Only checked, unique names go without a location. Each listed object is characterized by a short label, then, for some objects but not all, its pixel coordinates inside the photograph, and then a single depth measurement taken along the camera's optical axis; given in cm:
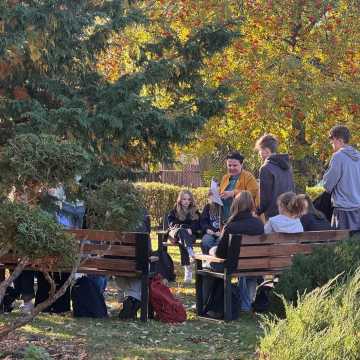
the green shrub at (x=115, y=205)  1259
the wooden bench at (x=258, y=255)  1608
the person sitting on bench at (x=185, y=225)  2130
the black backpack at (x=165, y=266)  2131
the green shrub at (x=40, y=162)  1123
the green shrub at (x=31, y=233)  1084
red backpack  1598
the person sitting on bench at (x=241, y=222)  1623
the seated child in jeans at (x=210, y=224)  1942
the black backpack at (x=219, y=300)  1641
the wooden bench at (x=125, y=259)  1588
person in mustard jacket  1886
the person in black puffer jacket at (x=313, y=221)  1797
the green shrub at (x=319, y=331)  1012
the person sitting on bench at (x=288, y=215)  1678
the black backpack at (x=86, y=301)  1614
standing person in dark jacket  1812
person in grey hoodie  1802
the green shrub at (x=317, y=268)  1435
